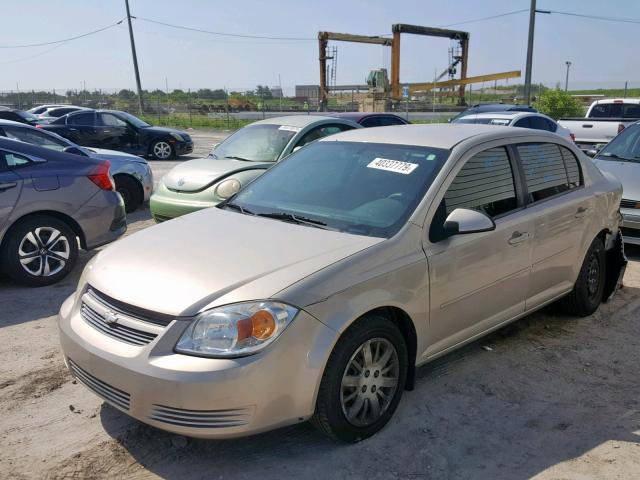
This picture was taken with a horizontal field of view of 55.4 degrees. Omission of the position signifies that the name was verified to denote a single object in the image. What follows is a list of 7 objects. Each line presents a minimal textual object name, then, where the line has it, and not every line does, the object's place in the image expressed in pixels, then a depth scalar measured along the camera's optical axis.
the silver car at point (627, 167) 6.86
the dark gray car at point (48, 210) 5.76
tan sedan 2.81
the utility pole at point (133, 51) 34.72
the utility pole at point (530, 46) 20.91
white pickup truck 13.79
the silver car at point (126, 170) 8.57
